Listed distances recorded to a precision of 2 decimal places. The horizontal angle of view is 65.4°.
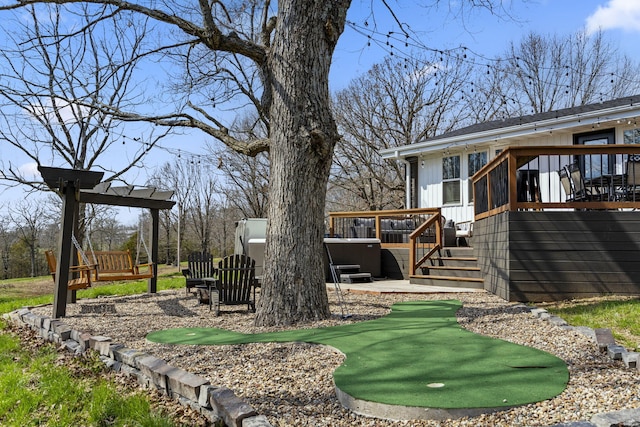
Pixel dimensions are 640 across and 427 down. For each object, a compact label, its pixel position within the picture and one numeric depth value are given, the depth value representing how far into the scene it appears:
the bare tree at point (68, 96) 15.62
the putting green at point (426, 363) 3.23
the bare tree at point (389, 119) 23.55
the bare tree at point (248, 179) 22.92
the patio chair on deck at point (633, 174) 7.62
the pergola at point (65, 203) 7.41
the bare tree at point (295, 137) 6.20
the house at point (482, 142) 11.06
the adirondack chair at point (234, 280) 7.39
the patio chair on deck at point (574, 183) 7.82
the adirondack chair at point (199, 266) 10.09
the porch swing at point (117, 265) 8.75
